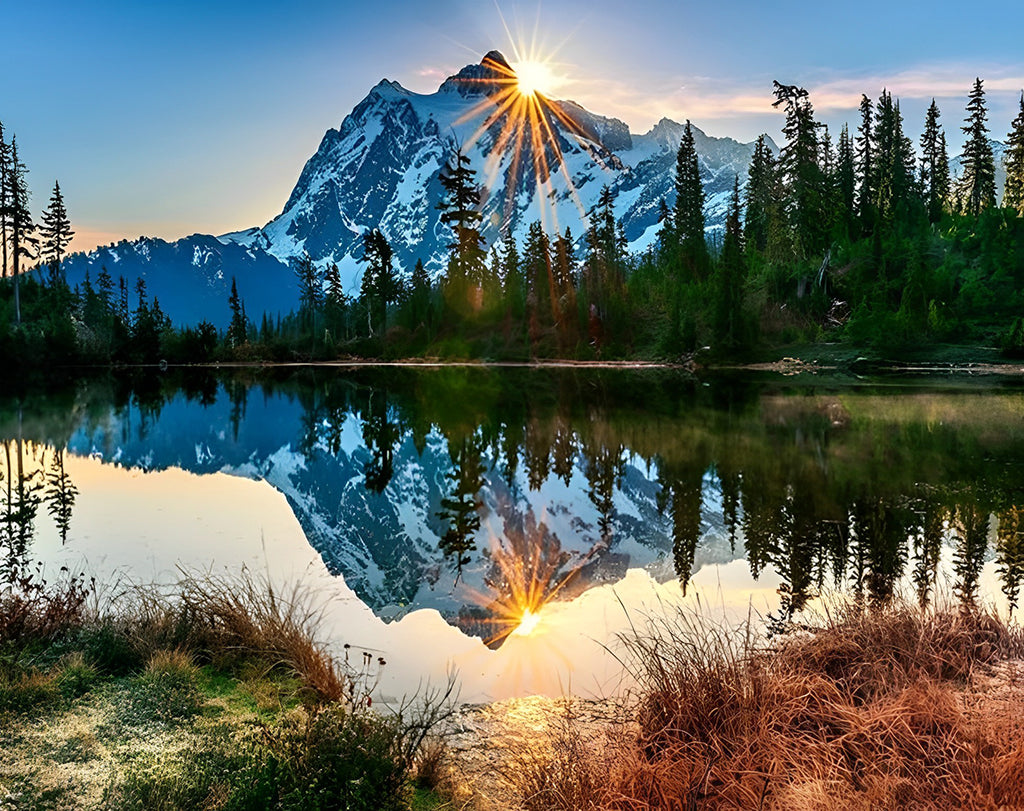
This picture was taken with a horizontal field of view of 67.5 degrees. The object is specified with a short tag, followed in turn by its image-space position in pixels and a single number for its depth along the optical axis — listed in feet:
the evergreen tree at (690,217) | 286.46
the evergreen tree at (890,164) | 278.87
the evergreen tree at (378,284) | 340.39
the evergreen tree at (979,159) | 290.35
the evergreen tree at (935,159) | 312.71
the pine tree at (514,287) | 298.97
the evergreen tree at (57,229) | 315.19
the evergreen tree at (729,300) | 211.61
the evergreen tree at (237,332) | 336.22
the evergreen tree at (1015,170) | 256.73
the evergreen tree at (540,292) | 295.89
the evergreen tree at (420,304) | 320.29
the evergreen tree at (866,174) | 266.57
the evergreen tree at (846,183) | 258.78
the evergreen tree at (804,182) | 241.14
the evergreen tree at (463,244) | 317.83
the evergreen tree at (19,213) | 255.91
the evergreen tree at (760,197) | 258.98
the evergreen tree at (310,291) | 417.04
